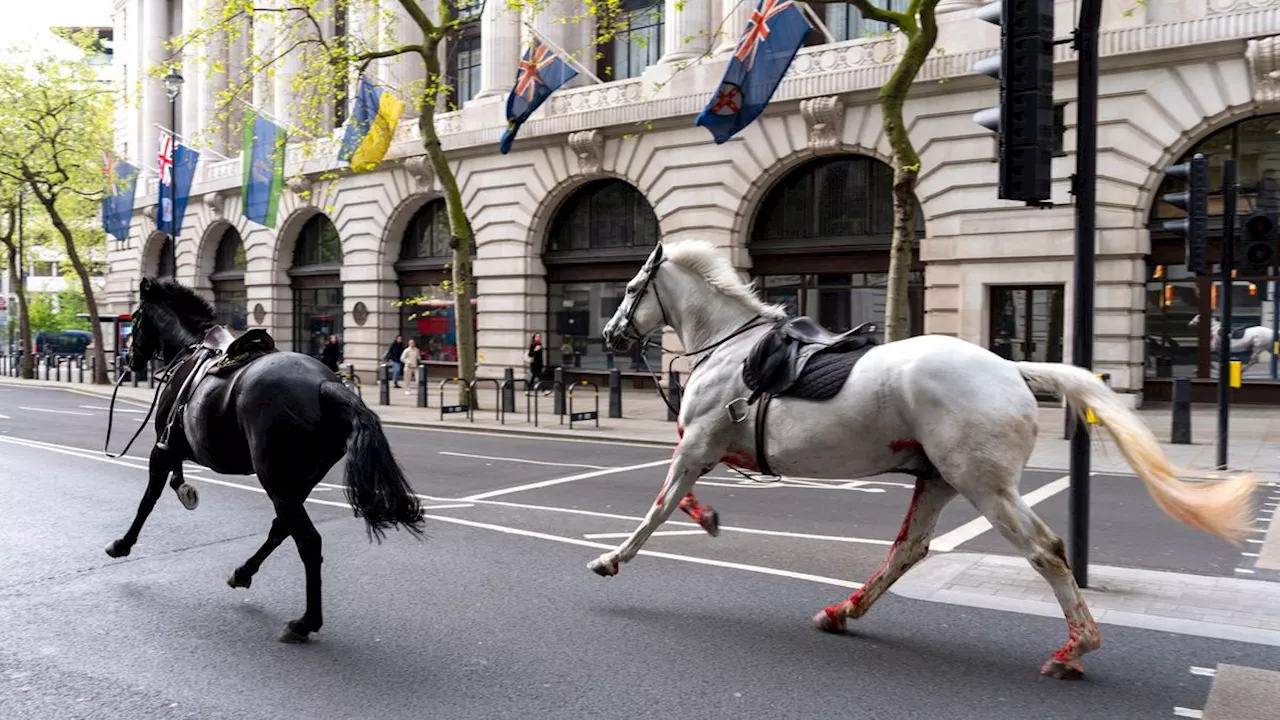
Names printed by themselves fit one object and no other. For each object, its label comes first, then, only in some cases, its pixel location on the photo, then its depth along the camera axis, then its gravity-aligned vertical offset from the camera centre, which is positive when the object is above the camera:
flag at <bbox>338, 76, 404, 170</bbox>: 25.66 +5.84
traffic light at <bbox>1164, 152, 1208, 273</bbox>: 11.45 +1.73
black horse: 5.48 -0.61
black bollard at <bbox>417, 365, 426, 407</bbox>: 24.94 -1.30
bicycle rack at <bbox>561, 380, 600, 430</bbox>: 18.72 -1.53
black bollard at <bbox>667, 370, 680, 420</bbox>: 20.03 -1.20
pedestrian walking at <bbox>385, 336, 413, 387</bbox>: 32.59 -0.56
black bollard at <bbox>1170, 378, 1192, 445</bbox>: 15.92 -1.14
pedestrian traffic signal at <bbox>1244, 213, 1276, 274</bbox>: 12.67 +1.39
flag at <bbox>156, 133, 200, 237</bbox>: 30.65 +5.45
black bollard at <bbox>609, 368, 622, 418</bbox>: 21.39 -1.23
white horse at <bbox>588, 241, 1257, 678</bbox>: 4.95 -0.56
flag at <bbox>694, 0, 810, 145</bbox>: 20.59 +6.14
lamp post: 28.58 +5.36
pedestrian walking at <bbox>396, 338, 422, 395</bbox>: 30.27 -0.62
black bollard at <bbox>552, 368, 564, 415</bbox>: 21.34 -1.23
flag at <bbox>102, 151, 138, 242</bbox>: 38.66 +5.52
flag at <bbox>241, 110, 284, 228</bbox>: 31.27 +5.60
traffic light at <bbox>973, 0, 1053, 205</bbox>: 6.36 +1.63
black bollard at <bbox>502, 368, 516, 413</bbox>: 21.69 -1.25
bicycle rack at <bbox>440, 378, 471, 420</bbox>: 21.58 -1.56
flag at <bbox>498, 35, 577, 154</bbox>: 24.36 +6.72
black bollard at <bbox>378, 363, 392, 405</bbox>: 25.47 -1.41
